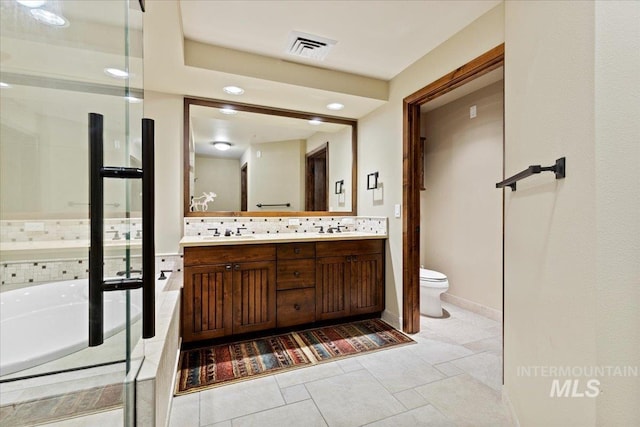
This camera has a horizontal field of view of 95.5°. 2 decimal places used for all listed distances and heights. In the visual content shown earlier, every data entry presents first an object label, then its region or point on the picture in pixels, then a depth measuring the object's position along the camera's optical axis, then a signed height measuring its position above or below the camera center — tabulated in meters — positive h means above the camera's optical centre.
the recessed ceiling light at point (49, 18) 1.14 +0.78
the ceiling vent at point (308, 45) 2.09 +1.25
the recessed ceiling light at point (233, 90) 2.48 +1.05
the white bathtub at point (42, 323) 1.47 -0.67
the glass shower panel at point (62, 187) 1.01 +0.10
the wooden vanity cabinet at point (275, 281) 2.20 -0.59
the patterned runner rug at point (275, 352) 1.90 -1.07
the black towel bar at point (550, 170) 1.06 +0.16
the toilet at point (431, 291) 2.87 -0.80
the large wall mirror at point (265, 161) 2.77 +0.52
